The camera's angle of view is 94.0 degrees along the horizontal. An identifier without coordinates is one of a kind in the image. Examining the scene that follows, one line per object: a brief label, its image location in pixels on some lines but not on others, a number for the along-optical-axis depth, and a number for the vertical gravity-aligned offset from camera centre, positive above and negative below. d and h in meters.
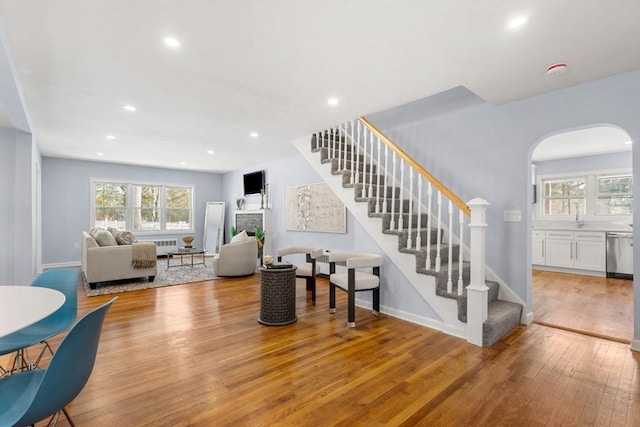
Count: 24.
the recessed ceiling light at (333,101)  3.34 +1.30
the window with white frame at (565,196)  6.22 +0.38
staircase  2.84 -0.29
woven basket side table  3.27 -0.90
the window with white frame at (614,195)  5.66 +0.37
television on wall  7.64 +0.87
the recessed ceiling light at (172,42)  2.23 +1.32
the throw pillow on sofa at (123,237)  5.27 -0.40
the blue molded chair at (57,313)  1.80 -0.68
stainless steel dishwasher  5.21 -0.72
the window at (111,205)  7.61 +0.27
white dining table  1.14 -0.41
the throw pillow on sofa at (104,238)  5.04 -0.39
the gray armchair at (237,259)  5.71 -0.85
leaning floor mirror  8.97 -0.28
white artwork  5.74 +0.11
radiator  8.20 -0.85
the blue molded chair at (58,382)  1.10 -0.66
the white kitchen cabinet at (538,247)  6.23 -0.69
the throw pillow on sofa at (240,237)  6.13 -0.47
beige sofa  4.75 -0.78
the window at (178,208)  8.70 +0.21
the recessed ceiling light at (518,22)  1.96 +1.29
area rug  4.79 -1.18
